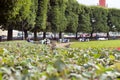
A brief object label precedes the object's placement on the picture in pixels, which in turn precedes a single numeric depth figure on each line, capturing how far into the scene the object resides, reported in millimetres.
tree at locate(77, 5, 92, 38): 70000
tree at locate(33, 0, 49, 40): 50594
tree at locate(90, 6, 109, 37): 74875
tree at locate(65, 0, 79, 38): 64875
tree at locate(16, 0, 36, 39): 38609
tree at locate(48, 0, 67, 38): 56594
